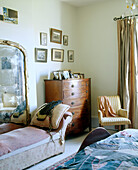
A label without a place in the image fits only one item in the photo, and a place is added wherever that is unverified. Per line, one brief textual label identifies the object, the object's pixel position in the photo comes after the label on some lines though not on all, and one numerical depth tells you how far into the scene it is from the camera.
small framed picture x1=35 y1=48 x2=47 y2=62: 4.48
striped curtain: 4.67
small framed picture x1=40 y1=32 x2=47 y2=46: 4.55
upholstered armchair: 4.34
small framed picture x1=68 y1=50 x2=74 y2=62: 5.32
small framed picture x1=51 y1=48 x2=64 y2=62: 4.83
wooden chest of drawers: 4.33
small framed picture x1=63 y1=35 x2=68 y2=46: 5.15
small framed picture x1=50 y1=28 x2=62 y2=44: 4.78
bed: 1.63
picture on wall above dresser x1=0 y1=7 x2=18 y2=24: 3.49
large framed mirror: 3.55
